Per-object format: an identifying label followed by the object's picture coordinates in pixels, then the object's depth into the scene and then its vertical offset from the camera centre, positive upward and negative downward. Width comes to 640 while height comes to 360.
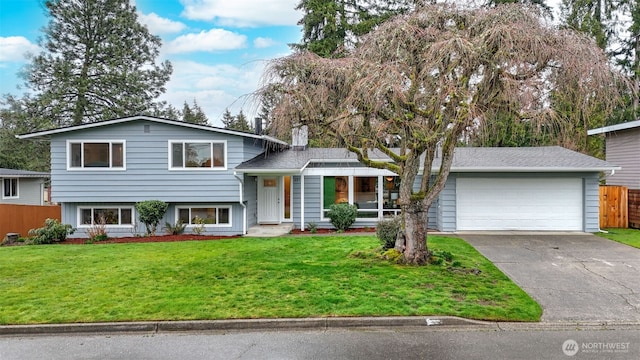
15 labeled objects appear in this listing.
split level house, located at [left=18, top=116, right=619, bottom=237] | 13.14 -0.16
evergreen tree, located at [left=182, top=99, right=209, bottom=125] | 44.41 +7.57
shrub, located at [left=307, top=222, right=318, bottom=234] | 13.57 -1.90
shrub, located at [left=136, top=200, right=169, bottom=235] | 12.75 -1.17
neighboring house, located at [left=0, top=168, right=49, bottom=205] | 19.47 -0.58
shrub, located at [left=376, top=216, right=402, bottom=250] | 8.57 -1.27
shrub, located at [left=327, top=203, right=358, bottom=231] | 13.68 -1.44
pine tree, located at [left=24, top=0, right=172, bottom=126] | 24.86 +7.45
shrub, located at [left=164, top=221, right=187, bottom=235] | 13.37 -1.84
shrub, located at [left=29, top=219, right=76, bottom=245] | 12.47 -1.89
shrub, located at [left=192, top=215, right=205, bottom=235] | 13.39 -1.76
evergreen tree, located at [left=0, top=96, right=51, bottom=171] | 24.45 +2.46
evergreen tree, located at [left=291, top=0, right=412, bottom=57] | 24.86 +10.53
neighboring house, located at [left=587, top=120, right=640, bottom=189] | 15.06 +0.94
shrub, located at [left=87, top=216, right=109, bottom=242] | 12.93 -1.94
